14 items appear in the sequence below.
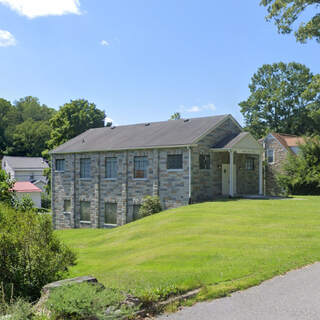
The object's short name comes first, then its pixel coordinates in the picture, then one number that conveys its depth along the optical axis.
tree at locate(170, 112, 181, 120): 65.81
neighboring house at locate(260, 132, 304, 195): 44.69
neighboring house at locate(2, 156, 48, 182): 67.97
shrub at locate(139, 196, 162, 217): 26.89
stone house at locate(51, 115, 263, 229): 27.11
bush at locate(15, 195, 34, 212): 14.26
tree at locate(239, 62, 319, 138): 62.78
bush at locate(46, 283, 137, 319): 6.22
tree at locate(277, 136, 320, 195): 34.91
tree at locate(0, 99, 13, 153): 85.44
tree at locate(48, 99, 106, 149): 51.75
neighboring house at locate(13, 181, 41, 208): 49.12
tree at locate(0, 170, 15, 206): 15.35
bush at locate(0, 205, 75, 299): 9.20
